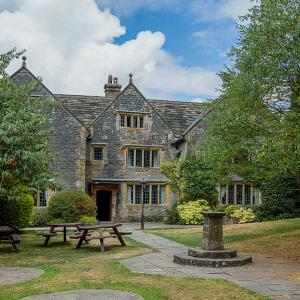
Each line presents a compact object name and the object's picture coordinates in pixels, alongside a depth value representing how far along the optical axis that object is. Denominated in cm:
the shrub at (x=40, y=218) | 2206
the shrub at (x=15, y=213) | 1729
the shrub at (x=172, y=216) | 2337
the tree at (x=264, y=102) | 1047
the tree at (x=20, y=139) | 1007
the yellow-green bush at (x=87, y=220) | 1932
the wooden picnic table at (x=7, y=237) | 1183
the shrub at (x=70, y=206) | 2124
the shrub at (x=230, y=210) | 2389
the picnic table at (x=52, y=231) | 1322
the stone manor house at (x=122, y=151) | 2456
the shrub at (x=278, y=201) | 2370
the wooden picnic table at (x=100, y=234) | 1190
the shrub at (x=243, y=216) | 2330
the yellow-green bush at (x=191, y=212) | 2266
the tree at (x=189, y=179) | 2394
